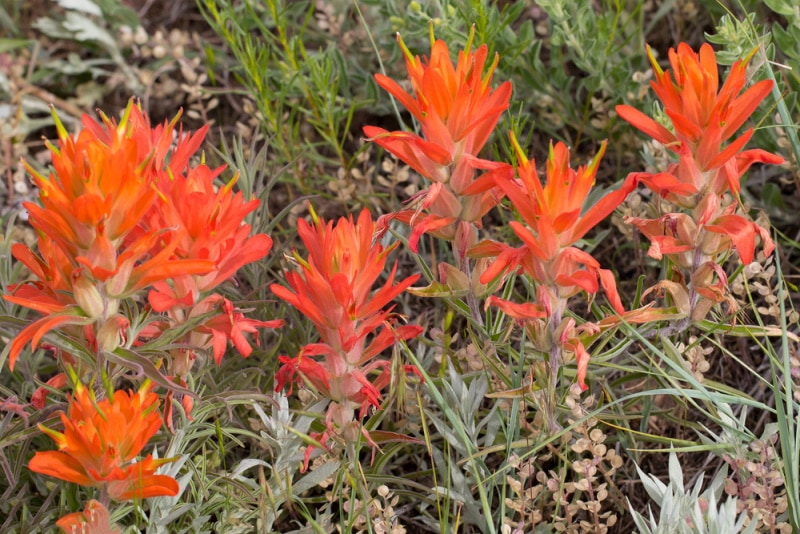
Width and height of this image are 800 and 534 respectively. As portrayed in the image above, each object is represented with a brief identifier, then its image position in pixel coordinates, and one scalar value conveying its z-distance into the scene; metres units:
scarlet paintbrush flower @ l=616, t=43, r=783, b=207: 0.79
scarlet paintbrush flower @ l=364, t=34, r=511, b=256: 0.80
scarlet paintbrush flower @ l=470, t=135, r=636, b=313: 0.78
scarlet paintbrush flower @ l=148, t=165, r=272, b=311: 0.79
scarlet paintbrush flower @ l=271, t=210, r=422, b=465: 0.79
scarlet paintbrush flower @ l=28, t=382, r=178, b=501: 0.76
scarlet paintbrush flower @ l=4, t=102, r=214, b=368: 0.76
